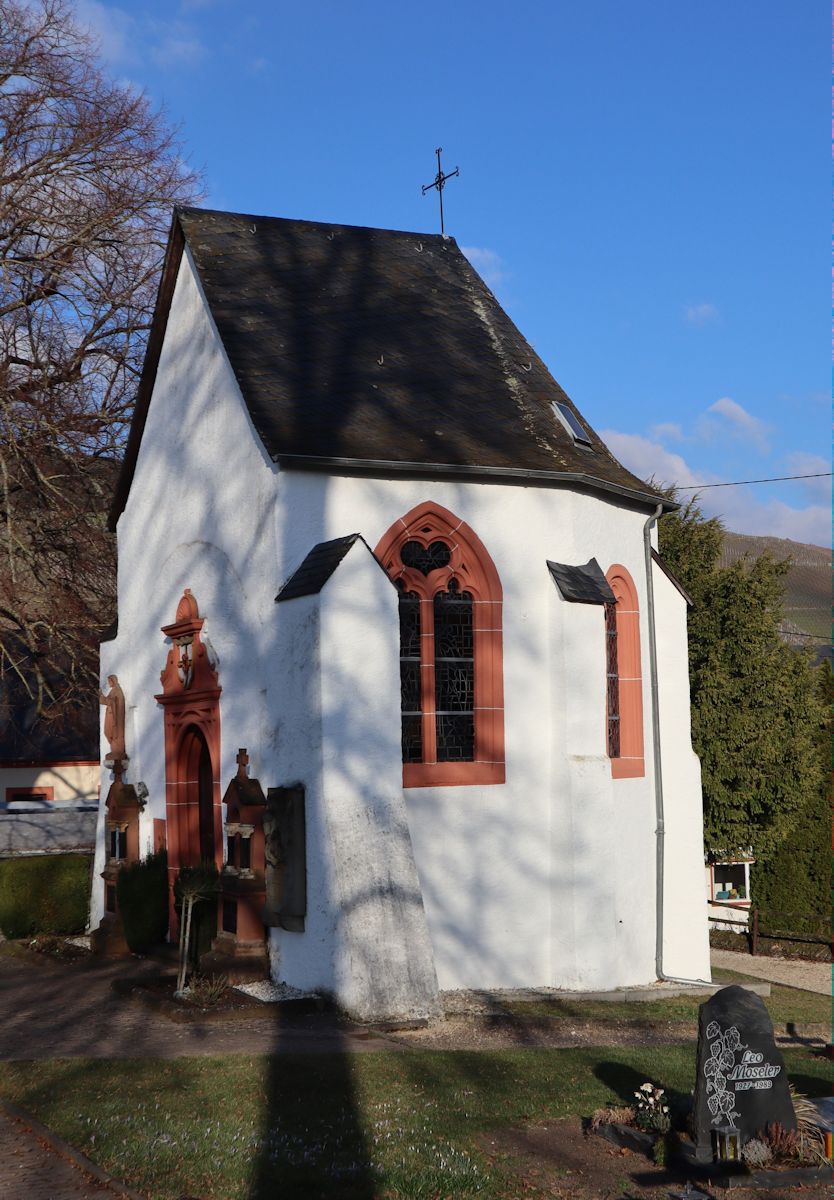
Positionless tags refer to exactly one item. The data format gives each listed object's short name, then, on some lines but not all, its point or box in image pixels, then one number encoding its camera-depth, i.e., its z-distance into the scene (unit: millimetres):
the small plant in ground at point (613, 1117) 7996
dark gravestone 7547
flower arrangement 7844
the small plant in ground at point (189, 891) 12625
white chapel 12758
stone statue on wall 17766
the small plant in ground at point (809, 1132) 7449
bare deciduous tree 21094
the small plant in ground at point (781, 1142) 7477
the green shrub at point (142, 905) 15820
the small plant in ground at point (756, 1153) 7375
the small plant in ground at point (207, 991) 12141
